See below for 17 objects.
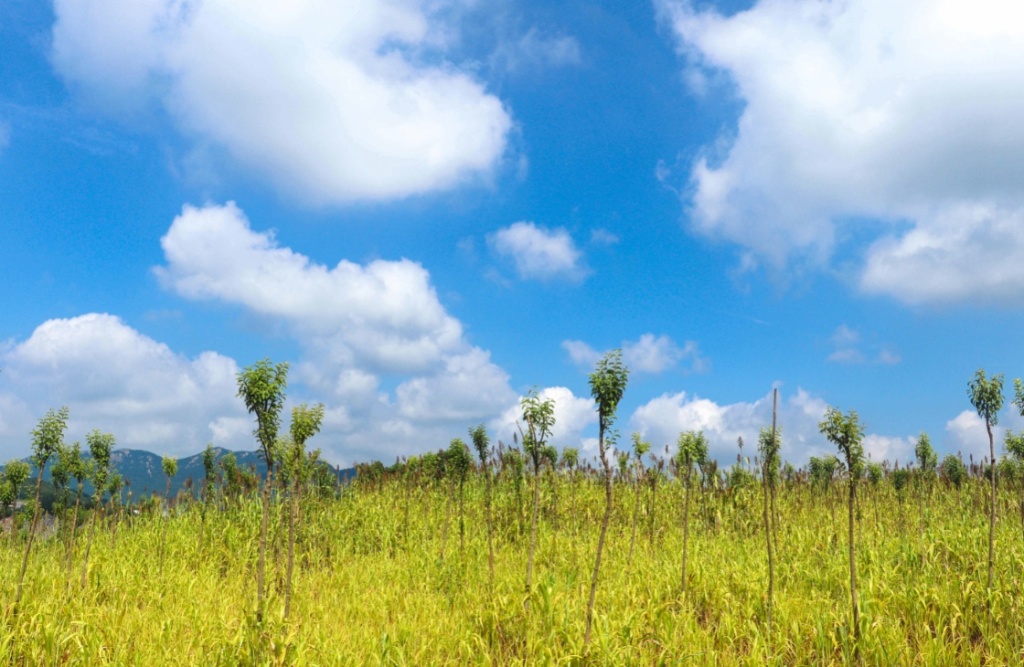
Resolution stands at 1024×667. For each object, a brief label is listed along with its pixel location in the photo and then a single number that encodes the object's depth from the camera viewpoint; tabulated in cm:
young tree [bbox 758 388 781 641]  1109
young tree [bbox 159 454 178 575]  2060
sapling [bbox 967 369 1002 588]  1288
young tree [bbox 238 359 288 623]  1146
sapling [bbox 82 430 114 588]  1642
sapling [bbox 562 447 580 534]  2764
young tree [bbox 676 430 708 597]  1617
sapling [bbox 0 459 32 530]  1858
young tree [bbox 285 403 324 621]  1198
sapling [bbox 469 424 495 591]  1694
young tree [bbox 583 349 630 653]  1116
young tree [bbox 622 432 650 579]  1476
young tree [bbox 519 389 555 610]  1245
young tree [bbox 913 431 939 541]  2094
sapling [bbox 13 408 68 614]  1455
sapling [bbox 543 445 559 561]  1836
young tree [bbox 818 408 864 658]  1112
